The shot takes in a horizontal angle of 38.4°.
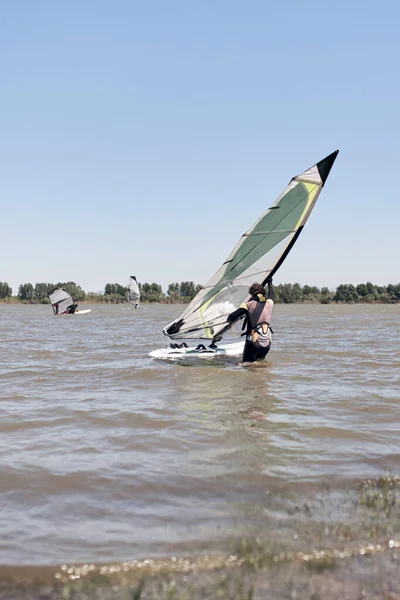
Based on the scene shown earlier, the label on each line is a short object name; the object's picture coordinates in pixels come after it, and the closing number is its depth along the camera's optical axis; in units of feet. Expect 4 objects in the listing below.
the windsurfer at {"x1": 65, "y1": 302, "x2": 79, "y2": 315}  147.13
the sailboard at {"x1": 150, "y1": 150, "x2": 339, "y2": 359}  38.19
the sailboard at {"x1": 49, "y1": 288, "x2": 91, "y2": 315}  142.82
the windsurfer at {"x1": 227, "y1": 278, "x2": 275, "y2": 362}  35.63
